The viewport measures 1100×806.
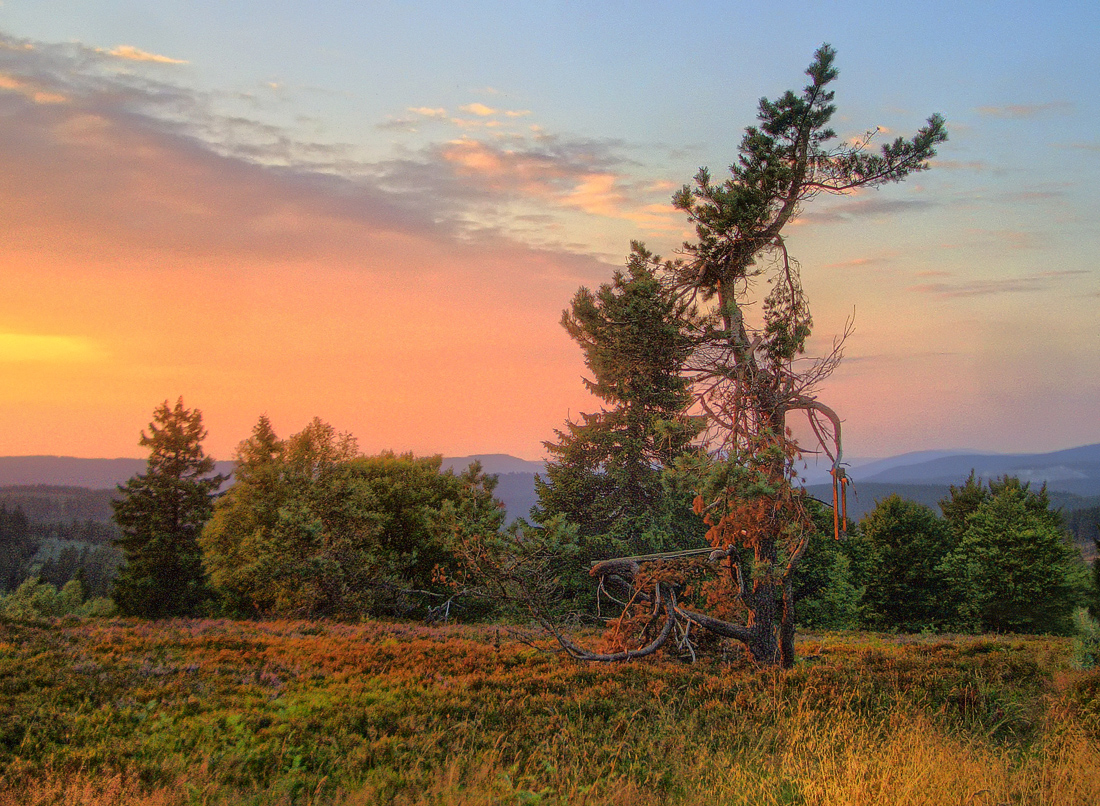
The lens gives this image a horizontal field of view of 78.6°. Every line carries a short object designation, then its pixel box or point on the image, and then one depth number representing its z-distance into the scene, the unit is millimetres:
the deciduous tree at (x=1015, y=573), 41719
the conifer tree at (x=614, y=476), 30906
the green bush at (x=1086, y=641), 10797
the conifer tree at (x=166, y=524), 45281
